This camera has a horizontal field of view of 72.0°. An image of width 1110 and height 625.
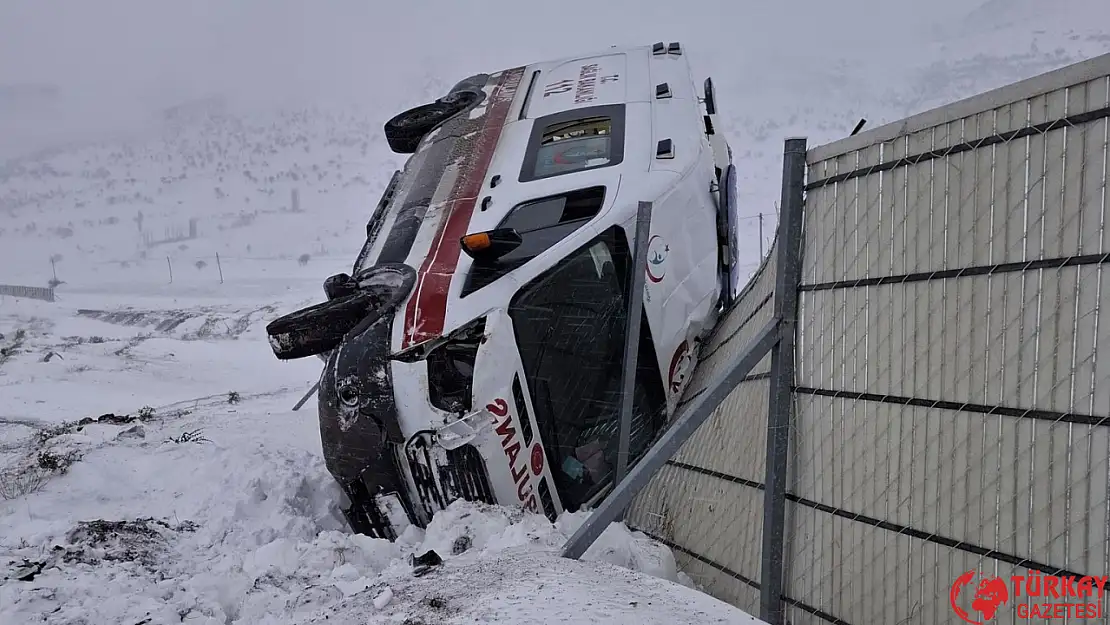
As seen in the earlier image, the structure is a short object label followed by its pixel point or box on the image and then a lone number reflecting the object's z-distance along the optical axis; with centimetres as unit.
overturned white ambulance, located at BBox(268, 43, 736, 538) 415
